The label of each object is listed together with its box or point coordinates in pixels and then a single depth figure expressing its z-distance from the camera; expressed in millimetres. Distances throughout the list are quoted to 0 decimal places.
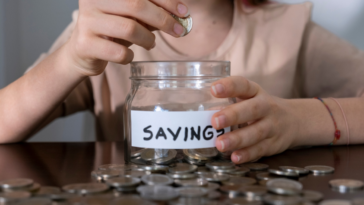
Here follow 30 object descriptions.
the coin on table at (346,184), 343
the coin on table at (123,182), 342
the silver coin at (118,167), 426
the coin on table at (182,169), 394
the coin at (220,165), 417
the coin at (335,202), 290
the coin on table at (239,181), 362
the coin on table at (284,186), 316
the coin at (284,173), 399
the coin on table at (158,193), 302
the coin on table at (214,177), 372
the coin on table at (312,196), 305
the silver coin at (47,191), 323
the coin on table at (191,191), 309
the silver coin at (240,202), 293
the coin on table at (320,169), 416
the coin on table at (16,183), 338
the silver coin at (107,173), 384
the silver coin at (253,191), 314
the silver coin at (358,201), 288
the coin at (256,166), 437
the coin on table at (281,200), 289
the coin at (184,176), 378
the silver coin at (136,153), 461
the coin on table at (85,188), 326
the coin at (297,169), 409
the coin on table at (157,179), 352
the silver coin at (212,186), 336
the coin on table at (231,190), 324
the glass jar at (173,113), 424
